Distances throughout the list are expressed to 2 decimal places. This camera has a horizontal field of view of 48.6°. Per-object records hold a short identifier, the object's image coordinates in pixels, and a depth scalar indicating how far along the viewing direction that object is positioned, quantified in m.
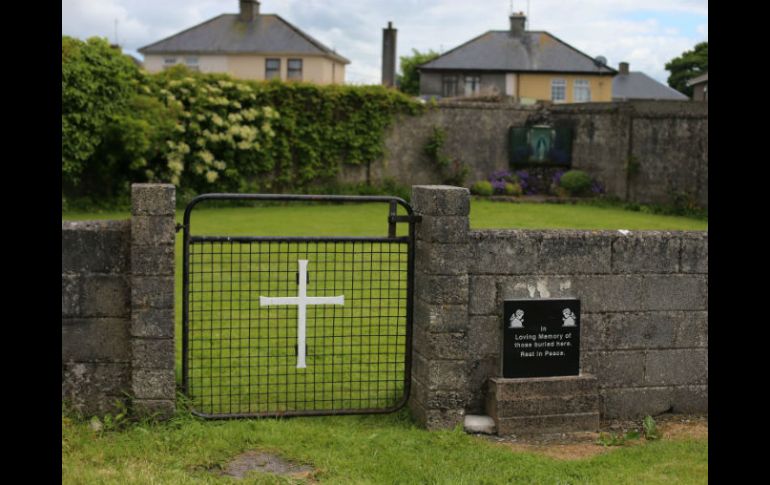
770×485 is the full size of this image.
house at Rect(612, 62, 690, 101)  56.34
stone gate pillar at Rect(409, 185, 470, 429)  6.00
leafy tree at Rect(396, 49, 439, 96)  65.19
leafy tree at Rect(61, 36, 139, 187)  19.25
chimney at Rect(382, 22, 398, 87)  38.84
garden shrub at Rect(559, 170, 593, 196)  24.42
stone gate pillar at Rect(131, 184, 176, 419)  5.66
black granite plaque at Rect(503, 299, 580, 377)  6.21
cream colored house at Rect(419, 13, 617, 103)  45.41
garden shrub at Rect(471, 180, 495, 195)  24.23
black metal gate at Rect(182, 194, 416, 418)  6.05
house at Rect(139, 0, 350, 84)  45.50
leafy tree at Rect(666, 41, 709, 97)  63.25
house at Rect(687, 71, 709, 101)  45.09
